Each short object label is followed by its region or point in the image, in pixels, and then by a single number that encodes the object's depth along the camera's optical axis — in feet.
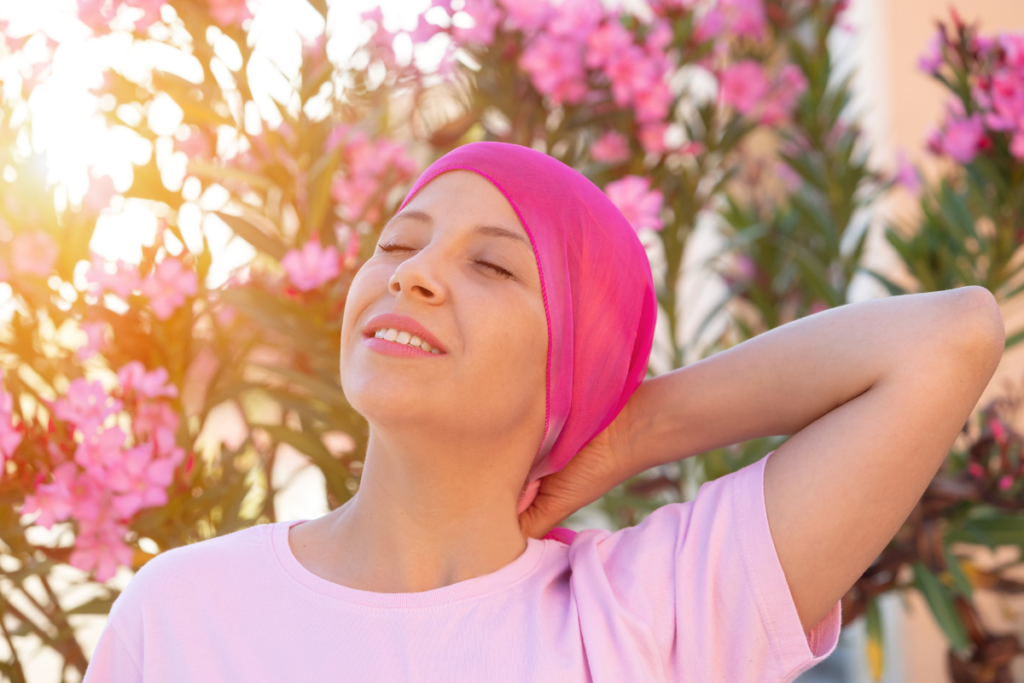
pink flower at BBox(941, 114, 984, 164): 5.24
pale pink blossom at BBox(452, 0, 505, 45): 5.06
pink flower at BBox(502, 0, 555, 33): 5.03
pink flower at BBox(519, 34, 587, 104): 5.06
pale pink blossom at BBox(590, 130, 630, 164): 5.65
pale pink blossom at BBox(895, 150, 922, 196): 6.93
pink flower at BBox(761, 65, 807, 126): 6.57
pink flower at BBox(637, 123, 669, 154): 5.59
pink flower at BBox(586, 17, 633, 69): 5.23
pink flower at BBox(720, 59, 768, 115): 6.20
